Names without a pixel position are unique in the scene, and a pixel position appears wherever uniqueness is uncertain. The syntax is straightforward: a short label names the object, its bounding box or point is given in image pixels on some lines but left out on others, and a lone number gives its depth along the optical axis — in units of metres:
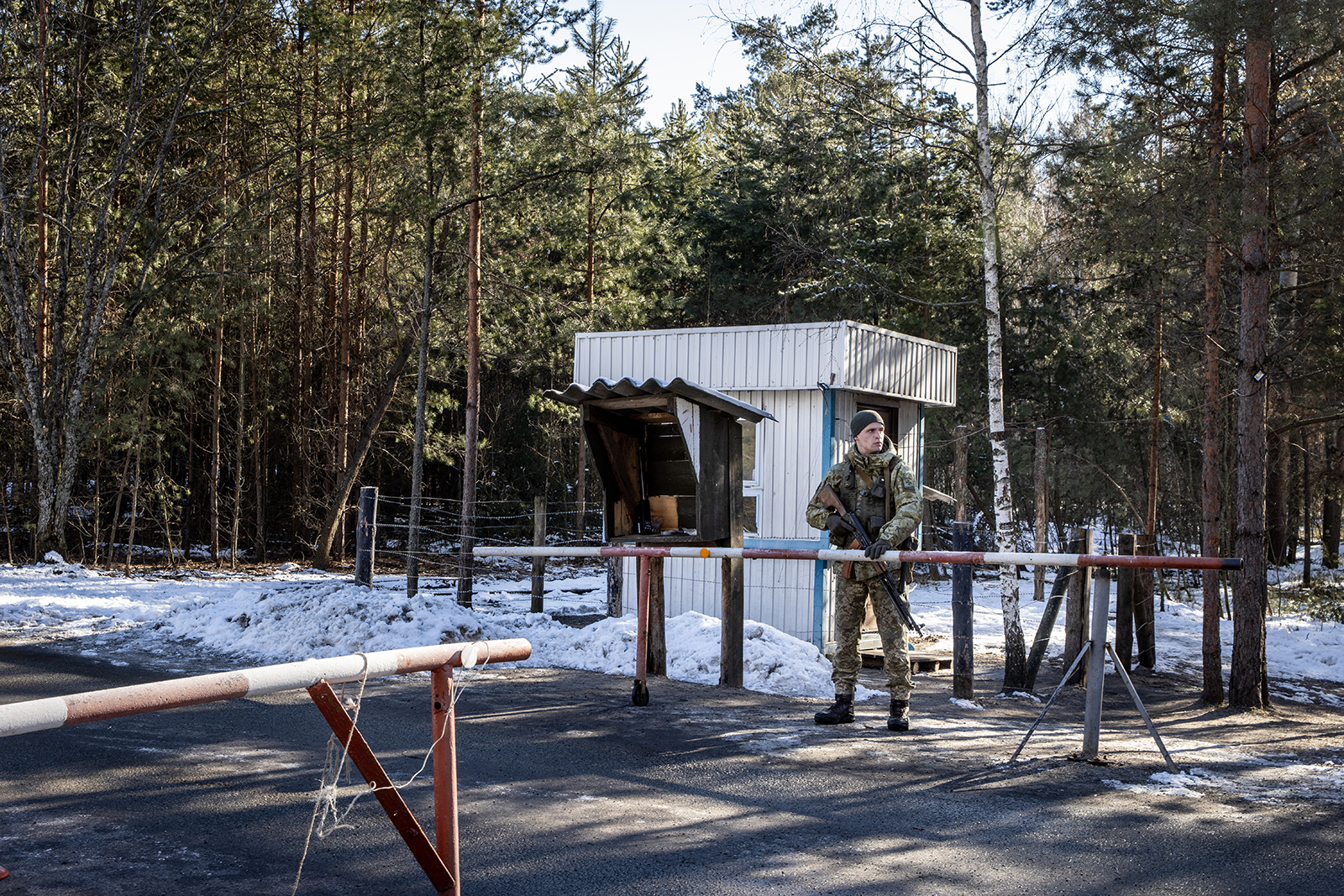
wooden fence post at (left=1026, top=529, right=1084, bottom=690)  10.98
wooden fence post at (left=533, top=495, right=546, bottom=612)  14.08
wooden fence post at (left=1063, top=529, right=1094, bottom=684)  10.29
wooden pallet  12.80
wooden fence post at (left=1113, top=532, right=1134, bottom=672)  11.91
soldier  7.47
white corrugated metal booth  13.22
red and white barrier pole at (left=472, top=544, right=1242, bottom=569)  6.32
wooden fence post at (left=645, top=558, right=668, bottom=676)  8.85
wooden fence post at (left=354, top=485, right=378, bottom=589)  13.48
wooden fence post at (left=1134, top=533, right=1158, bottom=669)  13.39
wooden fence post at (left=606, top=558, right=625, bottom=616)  12.97
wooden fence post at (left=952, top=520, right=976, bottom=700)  10.07
